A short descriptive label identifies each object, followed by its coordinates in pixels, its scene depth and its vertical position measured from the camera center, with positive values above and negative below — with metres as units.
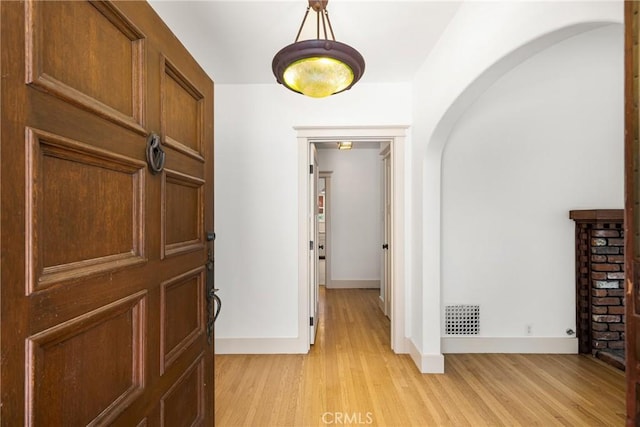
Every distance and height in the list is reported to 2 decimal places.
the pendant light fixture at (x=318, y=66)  1.44 +0.71
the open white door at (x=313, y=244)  3.16 -0.29
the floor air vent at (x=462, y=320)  3.12 -1.00
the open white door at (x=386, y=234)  3.91 -0.24
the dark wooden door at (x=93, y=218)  0.58 +0.00
